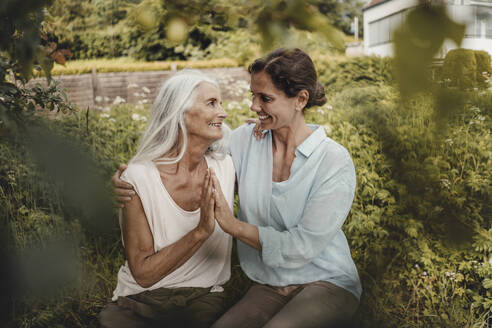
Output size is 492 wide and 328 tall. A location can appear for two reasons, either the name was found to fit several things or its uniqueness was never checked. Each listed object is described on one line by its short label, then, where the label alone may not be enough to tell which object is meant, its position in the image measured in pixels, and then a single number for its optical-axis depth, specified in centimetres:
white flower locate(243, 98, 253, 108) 482
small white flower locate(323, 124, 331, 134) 394
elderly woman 195
